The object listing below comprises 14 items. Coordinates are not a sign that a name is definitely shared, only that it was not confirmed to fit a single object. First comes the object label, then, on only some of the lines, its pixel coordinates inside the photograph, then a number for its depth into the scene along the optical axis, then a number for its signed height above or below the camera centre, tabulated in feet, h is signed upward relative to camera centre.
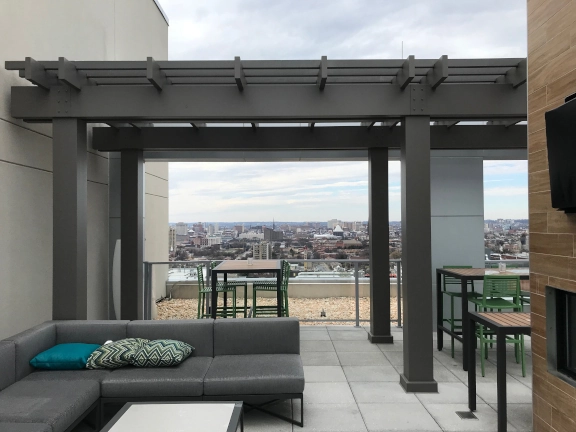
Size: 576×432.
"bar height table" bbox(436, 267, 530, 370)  12.77 -2.13
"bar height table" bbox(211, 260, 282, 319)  17.76 -1.91
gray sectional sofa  8.70 -3.76
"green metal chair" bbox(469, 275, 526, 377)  14.40 -2.37
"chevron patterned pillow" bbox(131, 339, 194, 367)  10.82 -3.45
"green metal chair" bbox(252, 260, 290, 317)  19.15 -2.90
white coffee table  7.71 -3.84
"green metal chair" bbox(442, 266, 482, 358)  16.48 -2.84
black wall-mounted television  6.93 +1.27
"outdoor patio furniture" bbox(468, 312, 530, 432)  9.66 -2.83
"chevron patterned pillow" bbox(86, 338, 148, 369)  10.71 -3.44
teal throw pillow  10.66 -3.48
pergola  12.30 +3.63
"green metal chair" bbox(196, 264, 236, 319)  19.75 -3.40
